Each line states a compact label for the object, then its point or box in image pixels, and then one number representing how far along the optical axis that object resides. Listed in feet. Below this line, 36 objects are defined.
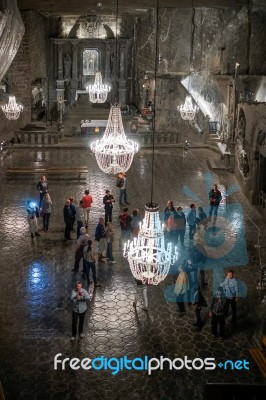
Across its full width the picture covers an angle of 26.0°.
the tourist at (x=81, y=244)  39.60
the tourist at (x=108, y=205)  49.16
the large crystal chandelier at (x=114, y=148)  41.70
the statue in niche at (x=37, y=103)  100.07
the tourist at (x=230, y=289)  33.37
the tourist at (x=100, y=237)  42.52
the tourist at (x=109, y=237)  42.19
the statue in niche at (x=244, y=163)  60.98
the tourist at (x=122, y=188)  53.11
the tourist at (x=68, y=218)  46.70
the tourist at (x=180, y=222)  44.75
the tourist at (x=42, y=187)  51.11
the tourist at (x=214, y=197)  50.65
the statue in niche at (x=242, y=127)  63.93
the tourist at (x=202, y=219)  47.09
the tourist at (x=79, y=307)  31.94
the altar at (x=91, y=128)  88.86
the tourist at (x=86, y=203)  49.92
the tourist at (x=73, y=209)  46.95
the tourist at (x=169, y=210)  44.98
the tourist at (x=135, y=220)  43.47
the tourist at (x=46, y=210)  48.03
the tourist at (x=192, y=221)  46.11
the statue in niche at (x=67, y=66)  115.36
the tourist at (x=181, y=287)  34.37
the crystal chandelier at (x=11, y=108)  74.64
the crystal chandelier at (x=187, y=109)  75.52
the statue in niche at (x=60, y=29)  114.21
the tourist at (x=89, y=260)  38.50
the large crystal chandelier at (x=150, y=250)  28.22
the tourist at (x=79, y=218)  46.26
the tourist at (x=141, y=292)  36.68
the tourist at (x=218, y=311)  32.35
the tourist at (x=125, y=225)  44.09
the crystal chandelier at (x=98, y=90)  68.49
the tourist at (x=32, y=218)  46.57
